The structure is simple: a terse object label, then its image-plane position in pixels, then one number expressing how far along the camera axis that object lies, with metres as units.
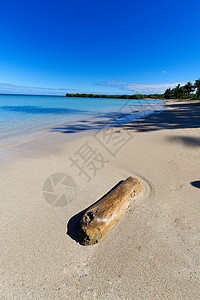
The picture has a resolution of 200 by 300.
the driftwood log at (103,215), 1.93
